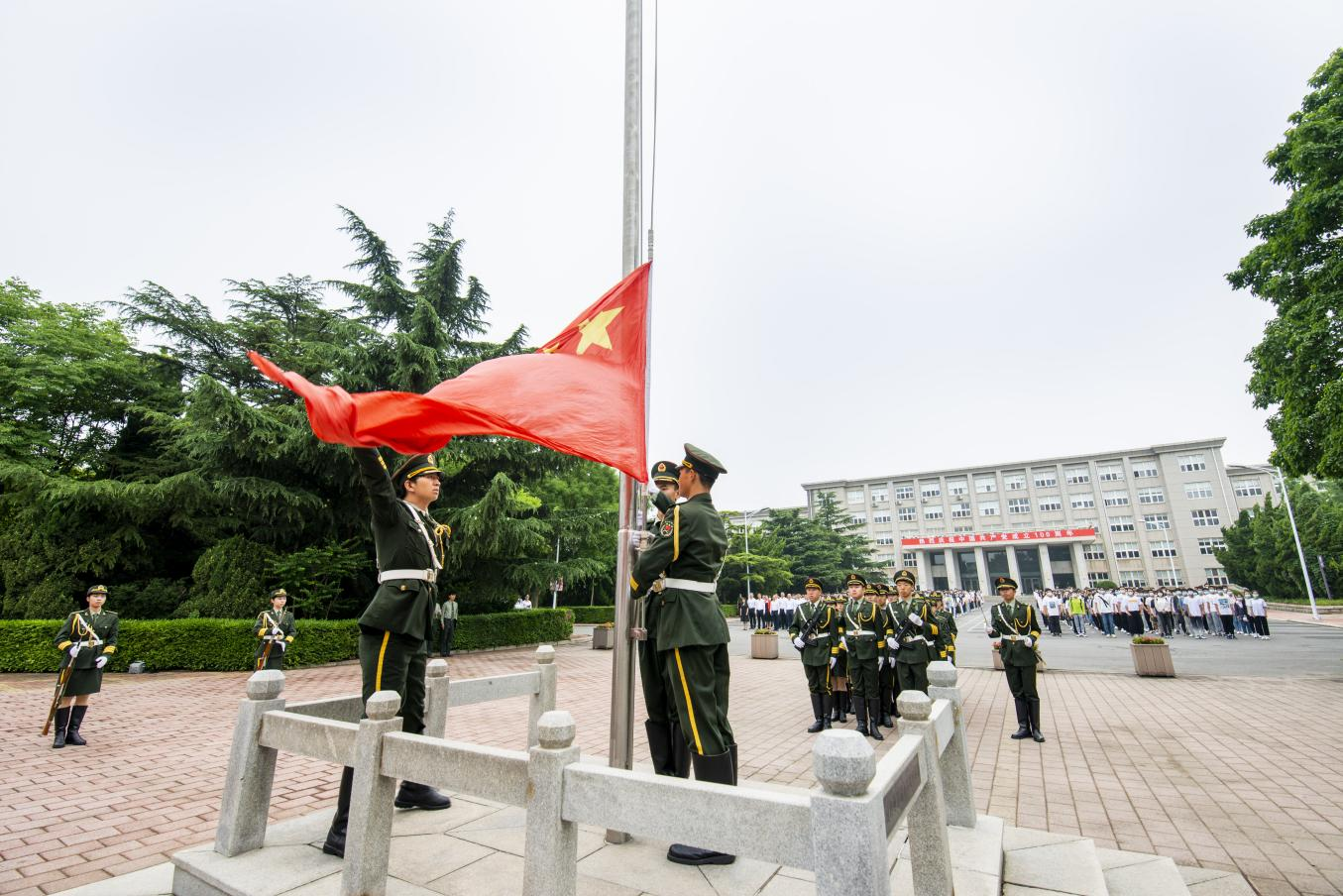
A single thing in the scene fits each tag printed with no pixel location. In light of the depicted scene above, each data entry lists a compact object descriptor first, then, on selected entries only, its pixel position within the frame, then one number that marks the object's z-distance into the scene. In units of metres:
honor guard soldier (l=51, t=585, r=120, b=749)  7.35
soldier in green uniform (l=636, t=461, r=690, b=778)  3.82
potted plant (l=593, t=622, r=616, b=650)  20.41
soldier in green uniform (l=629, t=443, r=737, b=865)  3.33
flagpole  3.71
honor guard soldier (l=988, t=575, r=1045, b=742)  7.61
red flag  3.28
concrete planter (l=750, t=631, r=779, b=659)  18.12
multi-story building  58.31
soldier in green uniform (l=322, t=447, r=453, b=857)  3.63
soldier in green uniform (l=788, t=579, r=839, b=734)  8.38
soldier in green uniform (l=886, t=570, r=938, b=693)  8.02
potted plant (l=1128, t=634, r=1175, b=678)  12.44
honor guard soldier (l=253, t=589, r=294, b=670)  10.09
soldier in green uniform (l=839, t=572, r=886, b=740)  8.04
